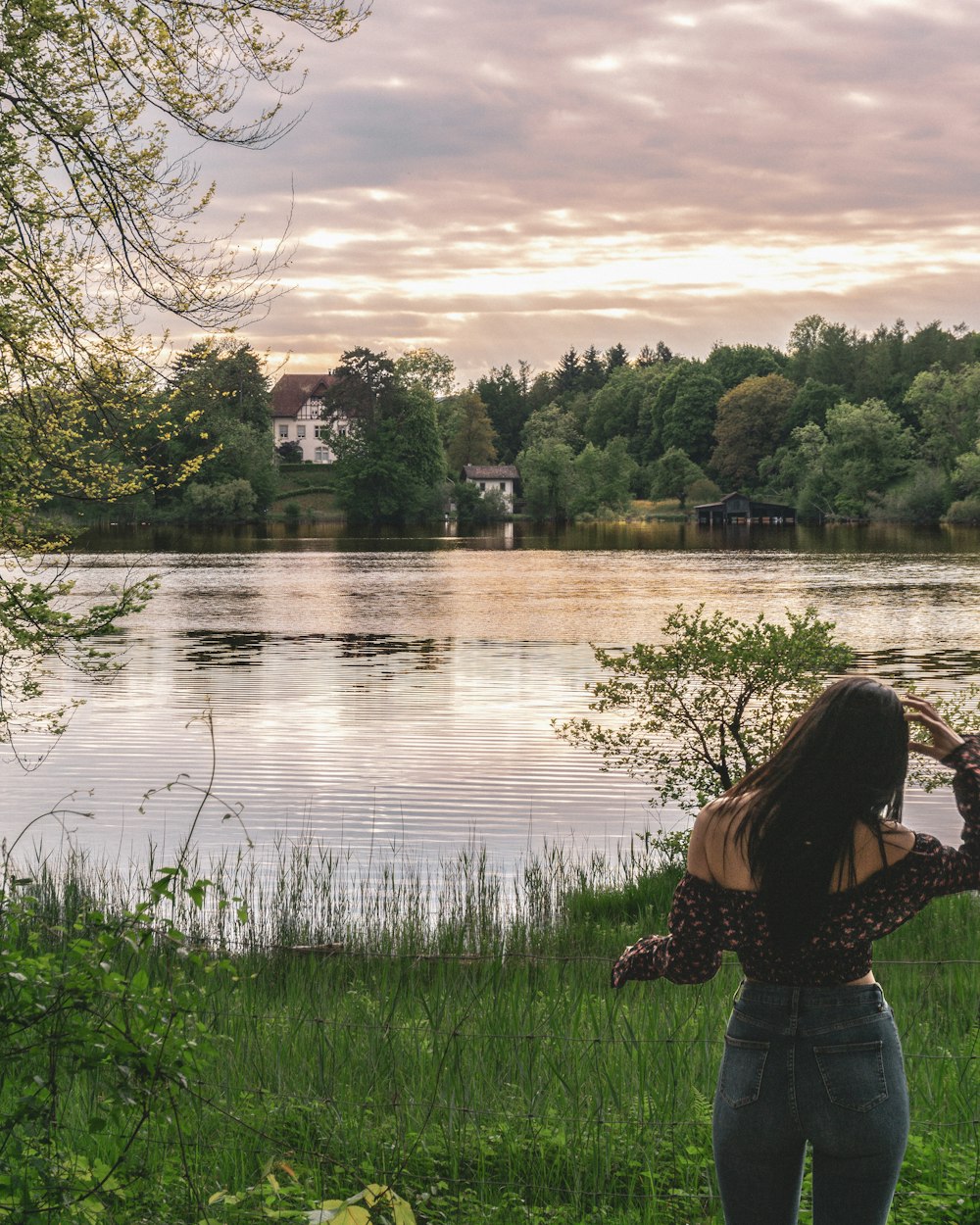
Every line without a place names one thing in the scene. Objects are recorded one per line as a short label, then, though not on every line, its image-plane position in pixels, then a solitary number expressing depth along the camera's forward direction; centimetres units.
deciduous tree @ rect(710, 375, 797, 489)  14825
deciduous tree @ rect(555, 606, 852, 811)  1135
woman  295
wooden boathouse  13638
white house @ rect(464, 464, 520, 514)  16375
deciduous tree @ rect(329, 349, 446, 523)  12294
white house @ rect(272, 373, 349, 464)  16725
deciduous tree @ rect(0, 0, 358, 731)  902
